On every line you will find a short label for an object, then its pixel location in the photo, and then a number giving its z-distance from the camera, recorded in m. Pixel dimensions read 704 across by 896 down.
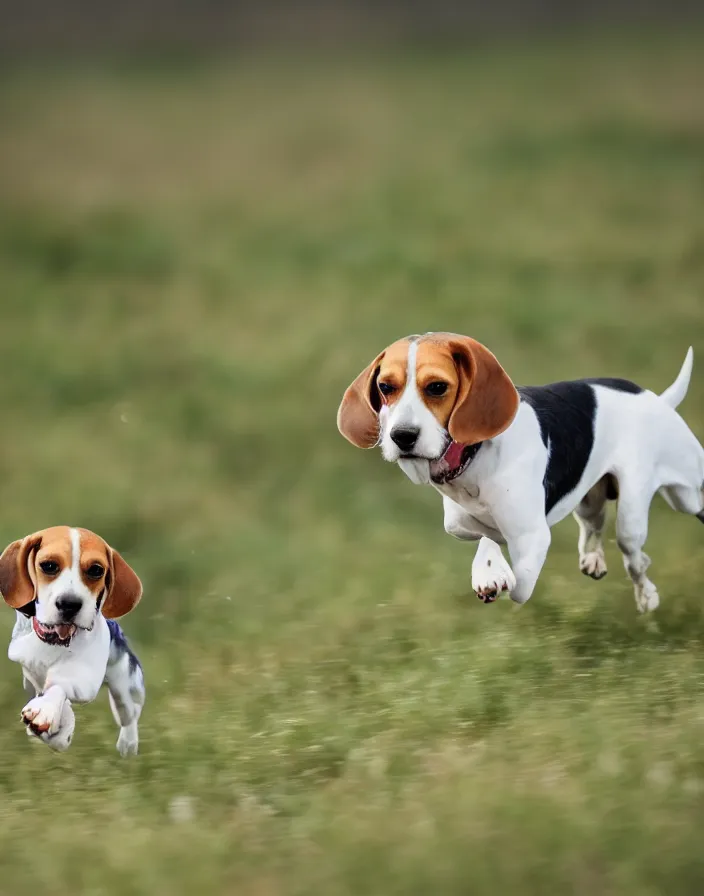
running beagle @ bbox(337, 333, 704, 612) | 13.61
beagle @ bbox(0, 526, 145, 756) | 13.52
